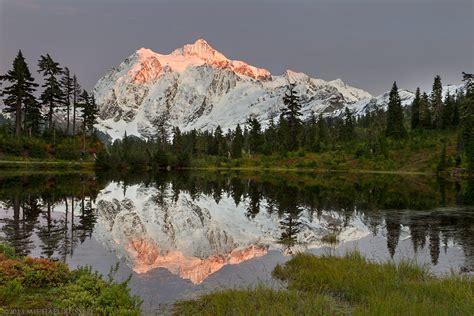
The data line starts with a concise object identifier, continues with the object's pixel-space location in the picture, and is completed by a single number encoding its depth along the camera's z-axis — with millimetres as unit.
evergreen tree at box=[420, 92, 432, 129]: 125562
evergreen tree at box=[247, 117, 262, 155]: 143088
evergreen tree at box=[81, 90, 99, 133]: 96250
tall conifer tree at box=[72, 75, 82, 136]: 91000
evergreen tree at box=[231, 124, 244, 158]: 138625
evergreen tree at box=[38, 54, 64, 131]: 83688
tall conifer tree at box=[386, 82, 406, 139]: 118000
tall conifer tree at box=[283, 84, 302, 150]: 120625
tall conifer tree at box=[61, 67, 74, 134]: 88812
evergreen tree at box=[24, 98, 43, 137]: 81938
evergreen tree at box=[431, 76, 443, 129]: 122562
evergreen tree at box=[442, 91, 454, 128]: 121750
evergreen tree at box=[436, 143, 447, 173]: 88625
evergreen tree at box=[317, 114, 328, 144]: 148075
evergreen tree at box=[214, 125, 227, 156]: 161500
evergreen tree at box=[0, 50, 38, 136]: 77875
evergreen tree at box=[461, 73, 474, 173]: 81375
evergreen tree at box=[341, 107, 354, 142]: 144625
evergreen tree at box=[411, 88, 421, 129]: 129375
